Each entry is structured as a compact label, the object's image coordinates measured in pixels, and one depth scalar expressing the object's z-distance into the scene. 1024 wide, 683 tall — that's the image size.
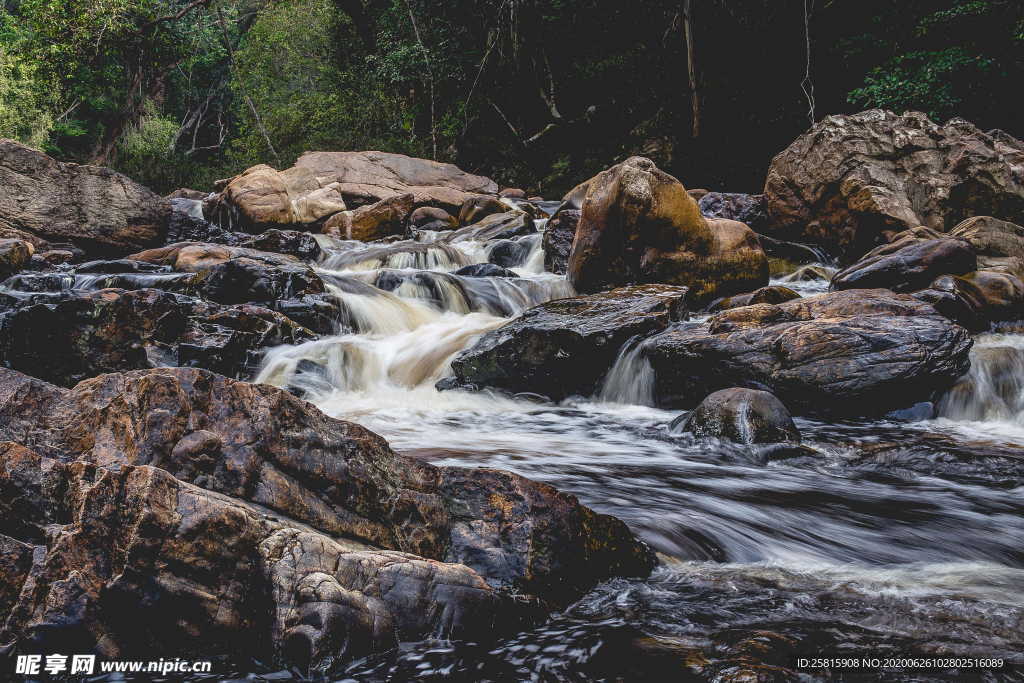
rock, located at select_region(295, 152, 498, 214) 16.52
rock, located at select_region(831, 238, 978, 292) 7.31
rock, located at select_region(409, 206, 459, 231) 15.08
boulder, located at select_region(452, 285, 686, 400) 6.40
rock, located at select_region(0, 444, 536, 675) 1.80
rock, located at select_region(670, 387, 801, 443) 4.62
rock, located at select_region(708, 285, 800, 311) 7.52
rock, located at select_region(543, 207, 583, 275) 10.88
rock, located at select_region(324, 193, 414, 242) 14.61
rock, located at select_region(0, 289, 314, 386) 6.25
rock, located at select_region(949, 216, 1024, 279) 8.14
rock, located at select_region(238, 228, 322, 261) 11.87
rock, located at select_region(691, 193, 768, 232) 12.51
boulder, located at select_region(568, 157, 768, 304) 8.43
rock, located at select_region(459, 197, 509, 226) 15.49
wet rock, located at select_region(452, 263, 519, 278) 10.51
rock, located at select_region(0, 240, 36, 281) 9.02
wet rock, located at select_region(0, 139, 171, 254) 11.31
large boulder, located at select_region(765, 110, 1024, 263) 10.37
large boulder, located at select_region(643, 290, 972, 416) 5.20
